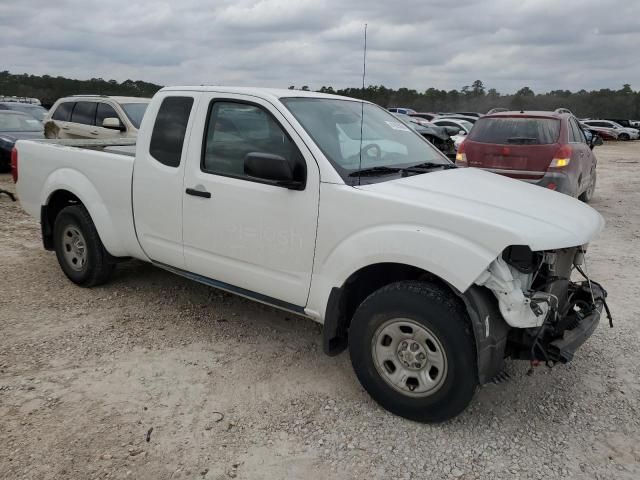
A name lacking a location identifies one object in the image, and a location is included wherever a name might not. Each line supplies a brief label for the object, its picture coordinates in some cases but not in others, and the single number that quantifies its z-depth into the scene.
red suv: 7.73
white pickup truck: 2.86
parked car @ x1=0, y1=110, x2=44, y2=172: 12.24
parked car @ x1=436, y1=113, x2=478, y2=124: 31.28
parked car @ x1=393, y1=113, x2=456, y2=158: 18.98
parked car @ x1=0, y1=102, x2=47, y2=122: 14.70
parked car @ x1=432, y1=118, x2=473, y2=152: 24.98
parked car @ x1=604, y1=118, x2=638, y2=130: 44.50
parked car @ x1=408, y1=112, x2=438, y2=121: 32.10
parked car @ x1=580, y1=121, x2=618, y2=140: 37.19
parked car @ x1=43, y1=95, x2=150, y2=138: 10.01
